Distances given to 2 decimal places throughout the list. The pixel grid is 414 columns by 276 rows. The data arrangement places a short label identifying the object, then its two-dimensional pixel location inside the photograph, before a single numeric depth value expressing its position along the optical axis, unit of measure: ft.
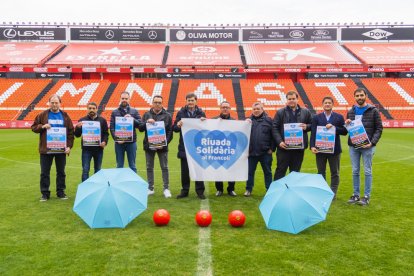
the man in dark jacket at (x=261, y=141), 24.17
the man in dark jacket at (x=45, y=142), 23.36
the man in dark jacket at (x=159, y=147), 24.87
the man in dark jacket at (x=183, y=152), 24.50
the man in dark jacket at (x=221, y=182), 24.26
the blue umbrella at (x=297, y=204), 16.66
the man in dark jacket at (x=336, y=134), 22.82
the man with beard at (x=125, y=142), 24.96
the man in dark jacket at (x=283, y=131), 22.94
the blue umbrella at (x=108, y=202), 17.43
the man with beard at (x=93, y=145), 24.50
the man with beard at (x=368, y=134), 21.76
